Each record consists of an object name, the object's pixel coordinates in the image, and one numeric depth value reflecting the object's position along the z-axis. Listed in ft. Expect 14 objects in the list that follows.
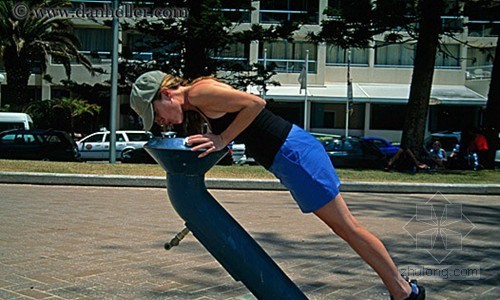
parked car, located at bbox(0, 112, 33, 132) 90.33
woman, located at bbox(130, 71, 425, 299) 11.34
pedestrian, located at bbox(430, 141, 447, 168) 68.36
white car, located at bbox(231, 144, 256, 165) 79.25
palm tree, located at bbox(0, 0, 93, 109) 106.83
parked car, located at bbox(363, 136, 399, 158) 89.39
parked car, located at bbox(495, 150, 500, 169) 84.34
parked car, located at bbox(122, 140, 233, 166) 75.51
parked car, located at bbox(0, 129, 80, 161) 78.89
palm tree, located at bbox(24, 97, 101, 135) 121.80
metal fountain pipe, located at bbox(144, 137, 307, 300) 11.57
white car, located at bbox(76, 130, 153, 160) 94.22
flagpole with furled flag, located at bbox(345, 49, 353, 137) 119.86
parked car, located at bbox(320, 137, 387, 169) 70.49
